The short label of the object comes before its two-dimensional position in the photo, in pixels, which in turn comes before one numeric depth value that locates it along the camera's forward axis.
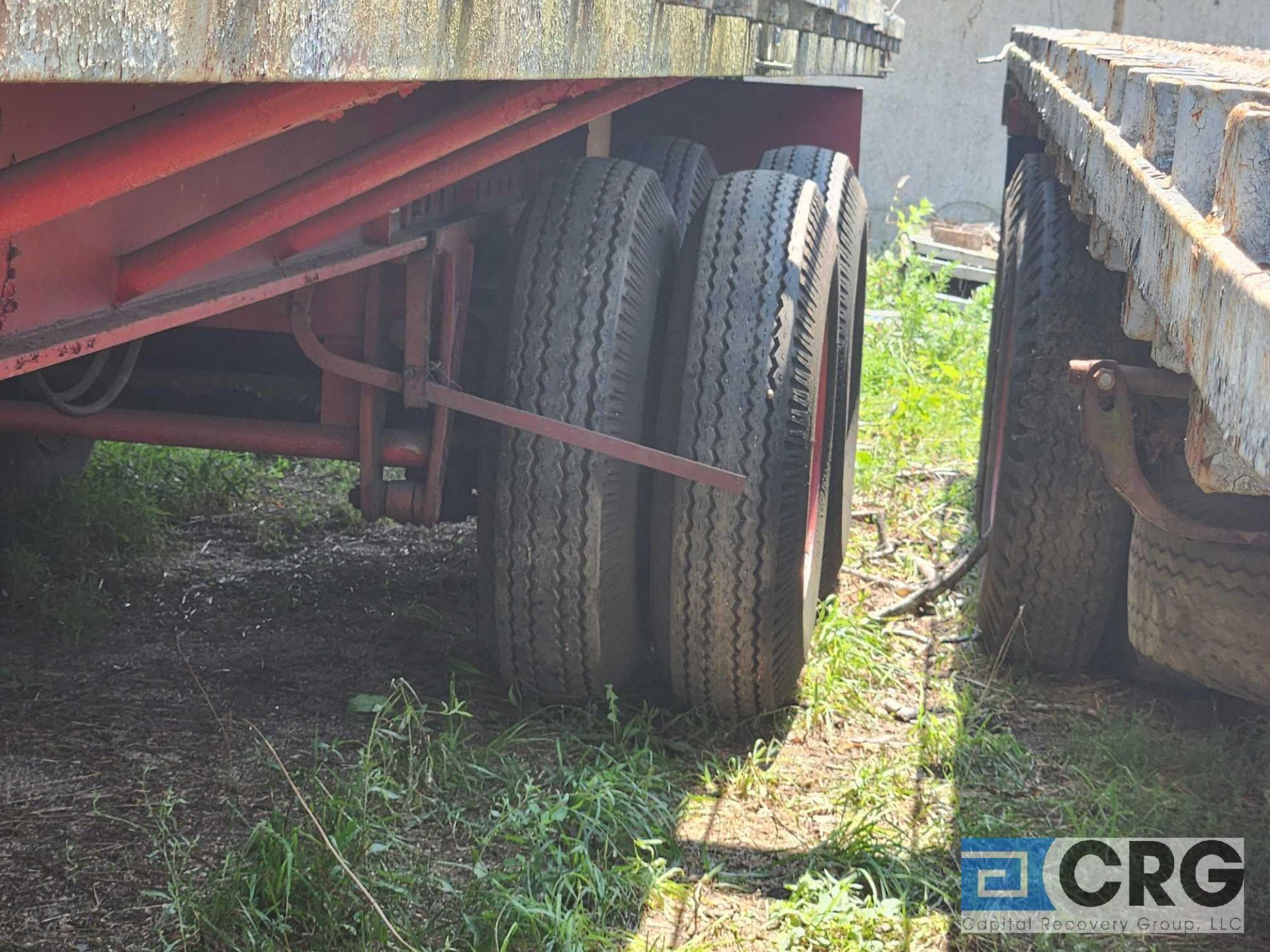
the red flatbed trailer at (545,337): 2.15
